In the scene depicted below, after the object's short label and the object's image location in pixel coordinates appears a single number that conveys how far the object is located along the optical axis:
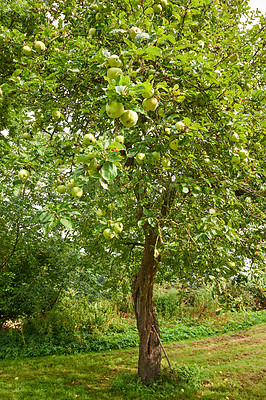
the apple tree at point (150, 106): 1.79
